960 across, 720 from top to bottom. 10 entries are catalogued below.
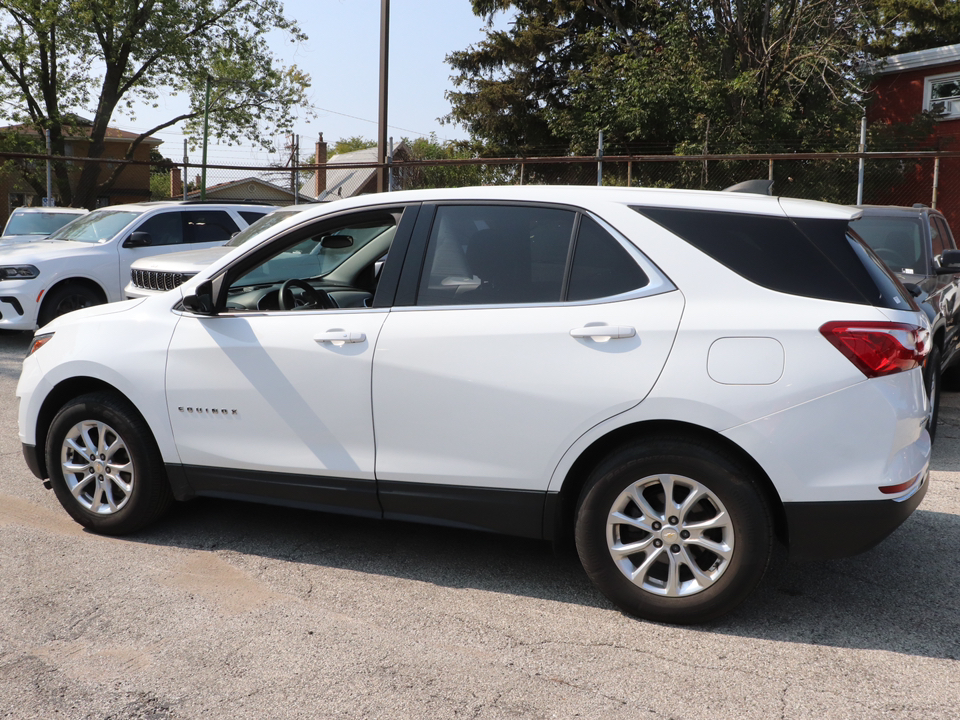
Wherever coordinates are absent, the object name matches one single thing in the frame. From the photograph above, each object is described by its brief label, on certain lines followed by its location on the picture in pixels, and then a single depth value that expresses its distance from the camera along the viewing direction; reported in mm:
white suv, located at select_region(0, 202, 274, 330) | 10633
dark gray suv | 6695
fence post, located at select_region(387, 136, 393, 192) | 16431
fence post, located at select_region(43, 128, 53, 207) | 20547
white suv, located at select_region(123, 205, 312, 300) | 9047
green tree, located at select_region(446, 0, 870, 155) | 23203
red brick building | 21125
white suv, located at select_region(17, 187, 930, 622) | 3303
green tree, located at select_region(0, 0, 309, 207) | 29906
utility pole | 17422
